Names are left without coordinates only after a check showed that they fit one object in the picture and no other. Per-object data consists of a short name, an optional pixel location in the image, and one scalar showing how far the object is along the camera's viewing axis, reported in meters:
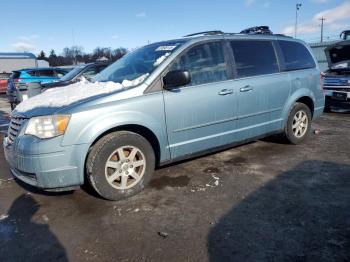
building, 33.31
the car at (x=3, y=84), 23.20
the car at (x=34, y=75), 14.86
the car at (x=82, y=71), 9.86
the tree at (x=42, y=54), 83.66
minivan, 3.61
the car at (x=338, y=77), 9.32
